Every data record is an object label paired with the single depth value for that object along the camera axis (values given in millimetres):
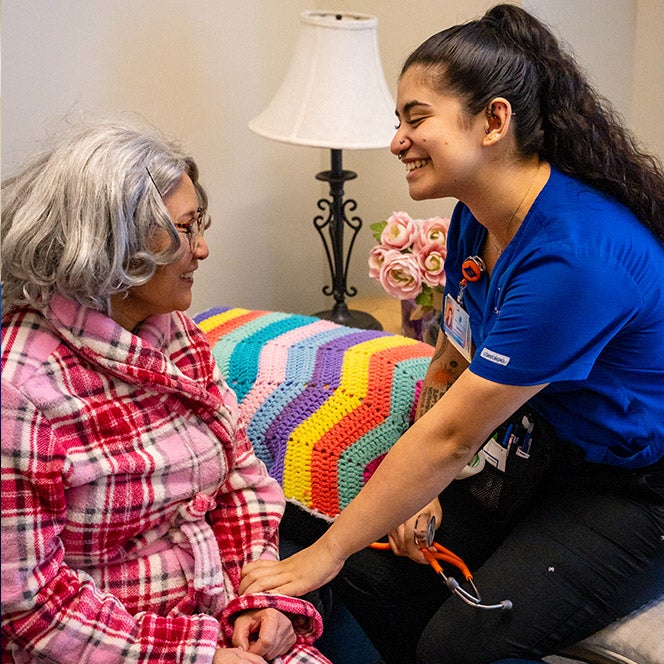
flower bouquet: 2057
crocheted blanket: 1649
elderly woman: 1126
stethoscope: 1430
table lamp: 2172
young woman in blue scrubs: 1242
